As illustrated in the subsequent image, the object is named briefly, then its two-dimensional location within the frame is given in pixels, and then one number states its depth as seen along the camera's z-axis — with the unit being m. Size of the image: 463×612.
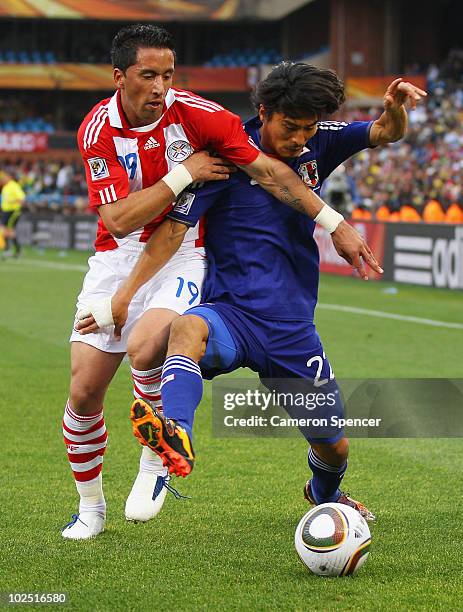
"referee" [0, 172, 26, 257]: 28.58
